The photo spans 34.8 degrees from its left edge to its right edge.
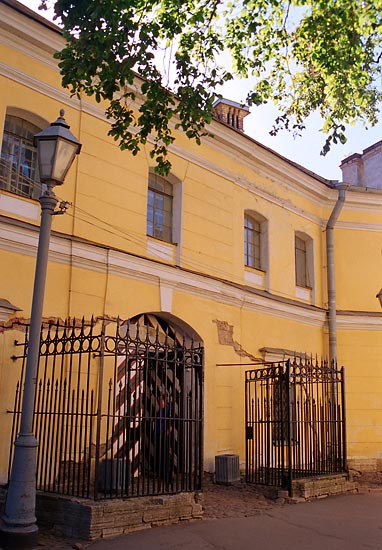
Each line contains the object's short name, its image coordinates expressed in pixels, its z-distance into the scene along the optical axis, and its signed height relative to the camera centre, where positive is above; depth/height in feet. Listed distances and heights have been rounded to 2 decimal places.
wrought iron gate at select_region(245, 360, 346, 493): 36.32 -0.13
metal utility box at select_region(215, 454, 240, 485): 36.55 -2.47
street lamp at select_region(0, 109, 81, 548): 19.58 +1.94
